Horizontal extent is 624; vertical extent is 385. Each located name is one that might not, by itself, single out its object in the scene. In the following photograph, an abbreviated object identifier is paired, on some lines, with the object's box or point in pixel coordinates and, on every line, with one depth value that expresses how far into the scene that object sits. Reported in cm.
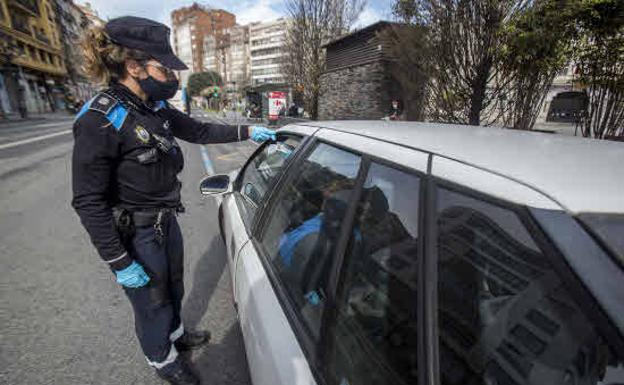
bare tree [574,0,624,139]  327
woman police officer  130
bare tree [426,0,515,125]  428
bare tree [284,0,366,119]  1495
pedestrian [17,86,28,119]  2522
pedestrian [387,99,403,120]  1005
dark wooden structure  1237
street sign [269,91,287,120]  2062
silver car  53
